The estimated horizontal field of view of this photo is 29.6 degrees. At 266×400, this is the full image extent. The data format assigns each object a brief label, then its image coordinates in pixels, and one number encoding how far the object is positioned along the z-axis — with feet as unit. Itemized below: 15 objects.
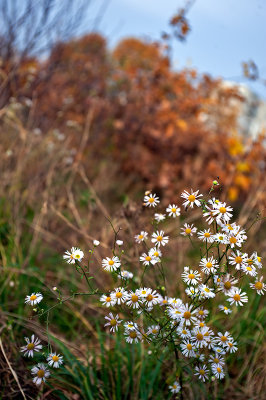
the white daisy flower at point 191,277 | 1.70
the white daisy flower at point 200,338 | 1.70
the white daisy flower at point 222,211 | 1.66
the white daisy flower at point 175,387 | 1.93
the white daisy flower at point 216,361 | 1.78
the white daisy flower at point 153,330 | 1.82
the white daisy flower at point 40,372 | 1.73
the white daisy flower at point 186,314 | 1.67
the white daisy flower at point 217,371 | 1.76
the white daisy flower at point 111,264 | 1.69
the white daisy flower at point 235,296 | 1.70
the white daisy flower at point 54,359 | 1.71
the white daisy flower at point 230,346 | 1.75
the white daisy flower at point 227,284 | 1.70
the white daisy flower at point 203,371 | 1.78
